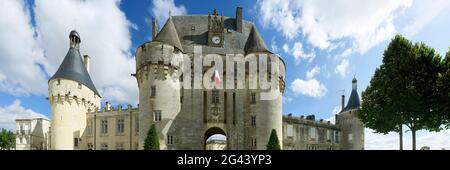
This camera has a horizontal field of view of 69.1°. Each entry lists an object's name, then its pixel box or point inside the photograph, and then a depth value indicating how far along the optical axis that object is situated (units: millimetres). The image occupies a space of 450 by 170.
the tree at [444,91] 20000
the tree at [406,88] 22062
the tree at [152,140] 26016
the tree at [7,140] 55469
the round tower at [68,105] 36312
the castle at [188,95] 29406
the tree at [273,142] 28916
